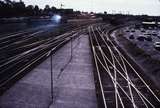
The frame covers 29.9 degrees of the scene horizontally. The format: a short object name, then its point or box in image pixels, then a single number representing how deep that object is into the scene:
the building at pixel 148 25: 130.23
